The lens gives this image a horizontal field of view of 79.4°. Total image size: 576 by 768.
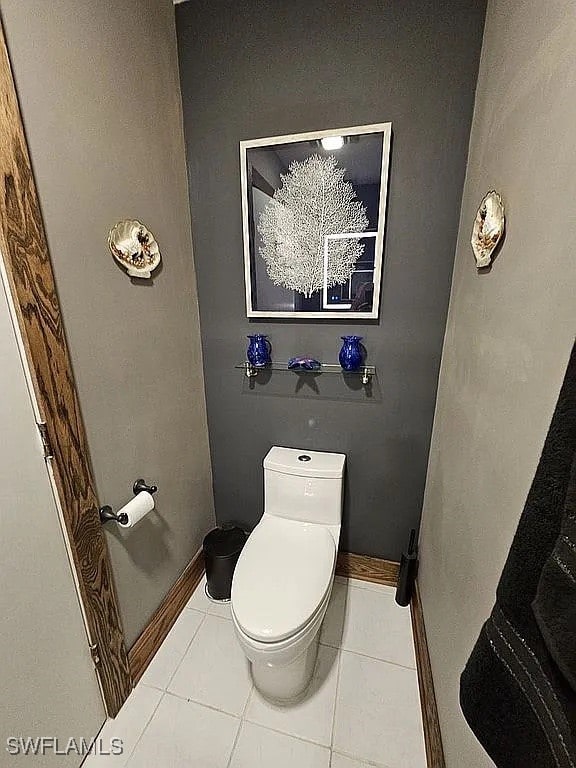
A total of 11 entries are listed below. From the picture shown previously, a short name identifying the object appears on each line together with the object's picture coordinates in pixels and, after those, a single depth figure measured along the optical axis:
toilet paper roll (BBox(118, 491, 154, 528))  1.15
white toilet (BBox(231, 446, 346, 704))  1.09
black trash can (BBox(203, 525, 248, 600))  1.60
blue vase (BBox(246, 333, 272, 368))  1.50
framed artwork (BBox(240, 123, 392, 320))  1.26
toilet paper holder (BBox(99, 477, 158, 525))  1.12
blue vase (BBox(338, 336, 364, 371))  1.40
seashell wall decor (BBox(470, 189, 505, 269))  0.86
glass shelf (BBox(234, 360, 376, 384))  1.47
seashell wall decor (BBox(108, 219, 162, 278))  1.11
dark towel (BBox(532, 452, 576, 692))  0.34
